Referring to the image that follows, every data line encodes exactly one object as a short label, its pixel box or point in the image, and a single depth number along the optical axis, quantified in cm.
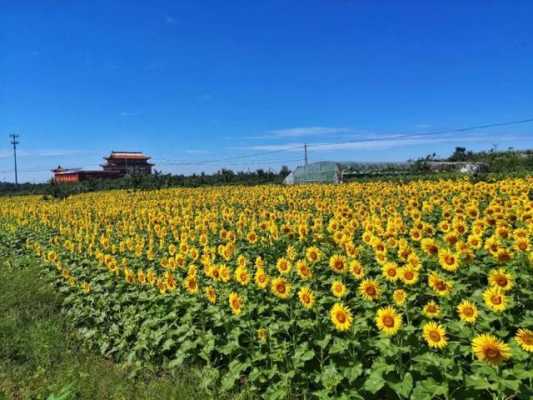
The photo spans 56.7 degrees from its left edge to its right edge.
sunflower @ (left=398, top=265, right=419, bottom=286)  343
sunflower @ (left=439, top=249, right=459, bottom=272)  358
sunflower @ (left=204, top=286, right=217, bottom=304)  415
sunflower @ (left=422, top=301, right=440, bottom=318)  301
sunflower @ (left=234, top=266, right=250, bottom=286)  410
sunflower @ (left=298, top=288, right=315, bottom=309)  345
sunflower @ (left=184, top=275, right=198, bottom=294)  430
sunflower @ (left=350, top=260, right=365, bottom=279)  371
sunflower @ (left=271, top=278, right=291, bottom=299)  366
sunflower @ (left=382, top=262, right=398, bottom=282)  357
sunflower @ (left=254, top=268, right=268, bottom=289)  385
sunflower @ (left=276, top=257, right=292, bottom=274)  404
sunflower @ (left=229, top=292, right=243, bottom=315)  378
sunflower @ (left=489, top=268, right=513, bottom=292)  304
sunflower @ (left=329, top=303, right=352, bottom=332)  312
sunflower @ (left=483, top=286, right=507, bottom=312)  281
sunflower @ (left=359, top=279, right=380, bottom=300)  325
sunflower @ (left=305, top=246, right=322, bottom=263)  425
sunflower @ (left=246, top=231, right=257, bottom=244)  566
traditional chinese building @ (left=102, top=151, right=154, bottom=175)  6994
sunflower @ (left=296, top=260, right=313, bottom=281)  387
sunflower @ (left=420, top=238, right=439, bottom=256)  385
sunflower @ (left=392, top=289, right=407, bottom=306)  317
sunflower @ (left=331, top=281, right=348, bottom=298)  346
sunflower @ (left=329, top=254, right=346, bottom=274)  385
